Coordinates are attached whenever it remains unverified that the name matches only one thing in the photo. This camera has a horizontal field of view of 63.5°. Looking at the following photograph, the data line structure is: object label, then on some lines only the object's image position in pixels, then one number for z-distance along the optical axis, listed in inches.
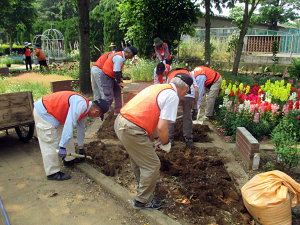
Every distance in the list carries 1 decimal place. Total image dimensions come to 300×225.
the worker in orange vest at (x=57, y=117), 129.5
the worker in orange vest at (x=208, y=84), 222.5
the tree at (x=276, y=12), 1141.7
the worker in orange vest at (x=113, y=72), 227.0
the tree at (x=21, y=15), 860.6
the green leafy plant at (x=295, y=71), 334.3
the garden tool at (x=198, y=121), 227.3
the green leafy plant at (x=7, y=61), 707.4
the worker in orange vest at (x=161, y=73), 217.9
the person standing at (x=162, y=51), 340.2
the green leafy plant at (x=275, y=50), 453.0
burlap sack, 99.1
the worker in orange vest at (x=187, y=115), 179.8
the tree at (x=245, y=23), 352.2
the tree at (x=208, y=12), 378.0
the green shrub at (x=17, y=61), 849.2
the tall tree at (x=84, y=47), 293.3
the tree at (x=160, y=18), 453.4
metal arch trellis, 689.2
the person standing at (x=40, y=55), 468.8
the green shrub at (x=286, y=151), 134.2
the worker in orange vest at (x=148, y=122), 101.8
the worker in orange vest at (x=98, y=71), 238.8
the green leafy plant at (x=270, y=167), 139.3
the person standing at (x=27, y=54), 569.0
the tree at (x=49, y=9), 1832.3
